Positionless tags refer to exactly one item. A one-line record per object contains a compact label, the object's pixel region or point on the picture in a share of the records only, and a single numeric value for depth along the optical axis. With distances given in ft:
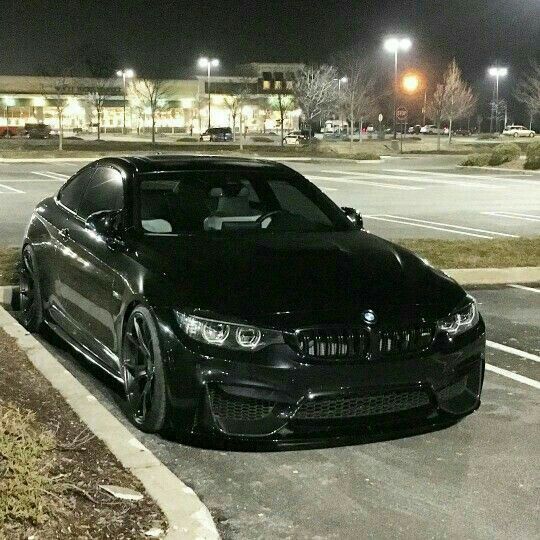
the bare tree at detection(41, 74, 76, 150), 177.58
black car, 14.82
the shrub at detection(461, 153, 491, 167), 126.52
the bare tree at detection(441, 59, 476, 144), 231.18
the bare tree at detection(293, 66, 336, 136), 211.20
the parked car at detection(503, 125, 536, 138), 300.40
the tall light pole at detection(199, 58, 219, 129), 239.13
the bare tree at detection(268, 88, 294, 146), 264.35
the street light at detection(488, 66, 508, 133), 284.08
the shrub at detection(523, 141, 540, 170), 116.37
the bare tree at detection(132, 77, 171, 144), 248.52
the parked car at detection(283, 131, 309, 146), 226.79
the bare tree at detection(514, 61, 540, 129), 241.14
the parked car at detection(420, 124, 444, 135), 349.82
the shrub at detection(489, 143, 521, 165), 124.06
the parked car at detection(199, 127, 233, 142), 237.66
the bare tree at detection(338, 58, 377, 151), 209.26
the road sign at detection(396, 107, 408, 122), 146.00
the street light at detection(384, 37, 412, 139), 167.43
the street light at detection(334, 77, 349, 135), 221.70
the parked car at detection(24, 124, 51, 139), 236.02
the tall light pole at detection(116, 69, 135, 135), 261.24
